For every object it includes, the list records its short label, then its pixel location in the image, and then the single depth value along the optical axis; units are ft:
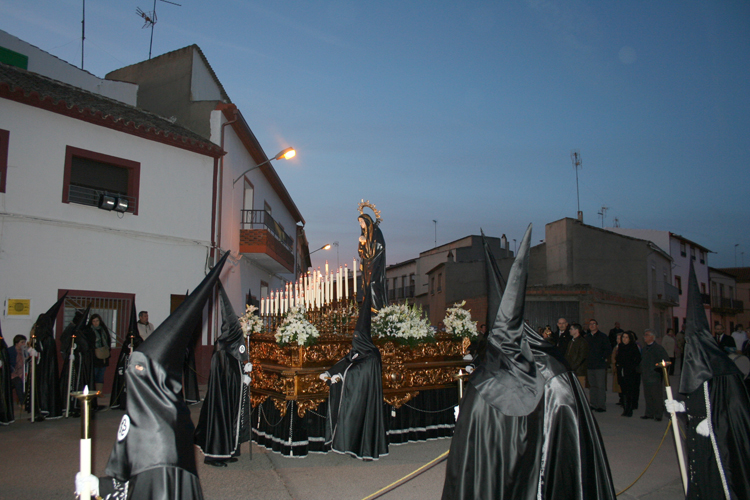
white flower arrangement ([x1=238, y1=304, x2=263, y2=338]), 27.92
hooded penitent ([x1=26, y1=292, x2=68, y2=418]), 33.42
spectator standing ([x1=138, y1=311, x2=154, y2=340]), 41.91
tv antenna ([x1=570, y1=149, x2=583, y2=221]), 109.41
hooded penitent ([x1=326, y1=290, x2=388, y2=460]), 23.02
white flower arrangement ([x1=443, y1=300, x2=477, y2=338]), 30.45
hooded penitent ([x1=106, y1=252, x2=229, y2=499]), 9.71
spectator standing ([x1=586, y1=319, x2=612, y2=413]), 36.88
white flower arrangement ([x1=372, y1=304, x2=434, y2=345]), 27.12
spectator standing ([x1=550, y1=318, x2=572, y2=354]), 40.83
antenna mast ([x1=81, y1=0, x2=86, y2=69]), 61.41
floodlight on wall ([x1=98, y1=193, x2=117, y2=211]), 44.72
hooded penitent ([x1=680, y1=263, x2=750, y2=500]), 15.44
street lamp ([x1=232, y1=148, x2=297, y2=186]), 54.19
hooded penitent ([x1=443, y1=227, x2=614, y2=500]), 12.15
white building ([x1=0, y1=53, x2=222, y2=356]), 40.55
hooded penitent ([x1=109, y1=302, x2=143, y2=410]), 37.17
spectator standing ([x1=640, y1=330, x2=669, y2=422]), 34.37
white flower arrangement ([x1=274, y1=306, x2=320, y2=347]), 24.12
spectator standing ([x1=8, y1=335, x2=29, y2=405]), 34.55
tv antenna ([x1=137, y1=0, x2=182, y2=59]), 65.82
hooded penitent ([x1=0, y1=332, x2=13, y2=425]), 31.04
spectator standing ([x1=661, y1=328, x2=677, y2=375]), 52.47
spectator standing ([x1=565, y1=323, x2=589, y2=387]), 36.73
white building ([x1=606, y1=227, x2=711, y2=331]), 130.93
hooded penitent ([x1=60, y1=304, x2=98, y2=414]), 35.29
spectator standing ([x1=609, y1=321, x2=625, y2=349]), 58.14
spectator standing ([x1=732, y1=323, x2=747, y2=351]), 50.60
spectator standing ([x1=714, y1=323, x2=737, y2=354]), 44.78
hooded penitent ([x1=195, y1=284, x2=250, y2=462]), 22.30
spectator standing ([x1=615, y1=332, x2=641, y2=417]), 36.14
